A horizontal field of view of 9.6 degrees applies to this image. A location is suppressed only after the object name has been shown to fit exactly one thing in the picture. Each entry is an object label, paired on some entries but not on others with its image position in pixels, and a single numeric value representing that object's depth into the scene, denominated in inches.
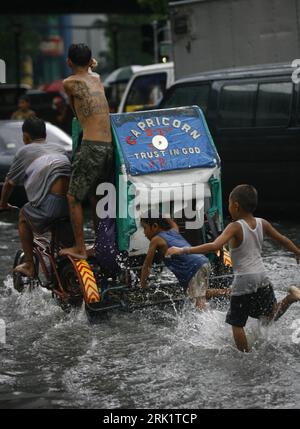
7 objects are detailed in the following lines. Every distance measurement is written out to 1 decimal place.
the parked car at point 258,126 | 853.4
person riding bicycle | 565.8
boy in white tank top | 465.0
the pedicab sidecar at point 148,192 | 539.3
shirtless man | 543.4
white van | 1268.2
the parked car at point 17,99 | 1726.7
